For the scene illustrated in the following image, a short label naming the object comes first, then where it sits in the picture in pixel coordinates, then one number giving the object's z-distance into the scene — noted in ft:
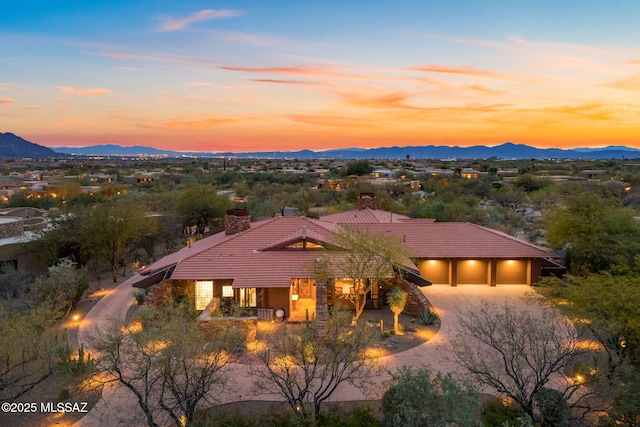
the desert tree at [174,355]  36.27
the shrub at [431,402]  33.04
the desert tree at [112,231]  88.33
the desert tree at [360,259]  62.18
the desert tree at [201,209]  128.88
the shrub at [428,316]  66.08
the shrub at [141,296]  72.59
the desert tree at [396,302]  63.00
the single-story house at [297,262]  66.59
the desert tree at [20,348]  38.81
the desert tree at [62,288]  64.54
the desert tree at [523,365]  39.84
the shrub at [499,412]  40.65
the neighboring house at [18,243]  85.40
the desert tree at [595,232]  80.79
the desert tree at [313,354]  39.71
